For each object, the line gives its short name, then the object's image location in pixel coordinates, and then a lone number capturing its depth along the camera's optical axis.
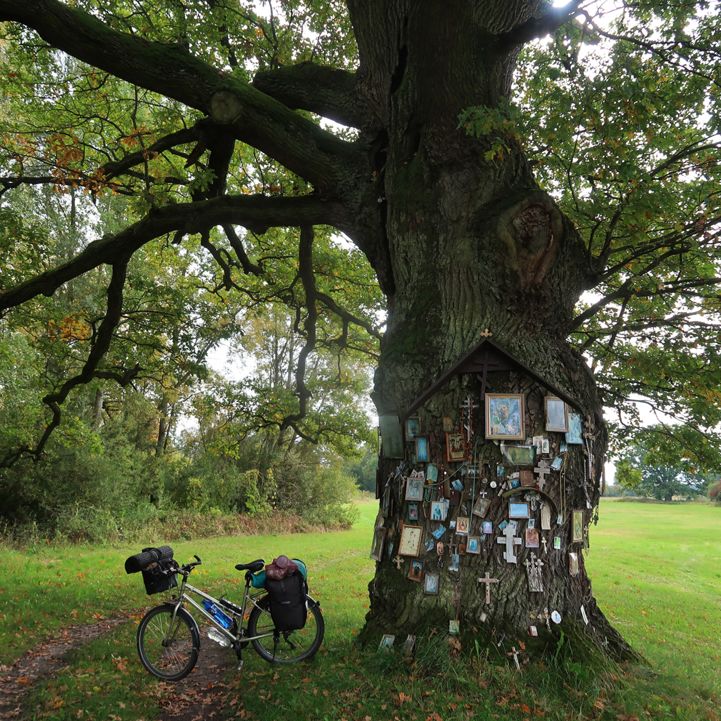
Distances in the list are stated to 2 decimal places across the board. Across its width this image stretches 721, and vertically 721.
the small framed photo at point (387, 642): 4.35
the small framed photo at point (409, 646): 4.20
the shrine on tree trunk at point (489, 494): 4.32
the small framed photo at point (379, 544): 4.79
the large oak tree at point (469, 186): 4.61
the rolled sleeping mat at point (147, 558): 4.65
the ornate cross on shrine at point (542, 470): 4.50
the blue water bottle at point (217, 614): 4.98
